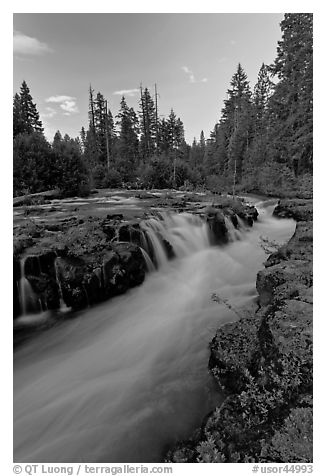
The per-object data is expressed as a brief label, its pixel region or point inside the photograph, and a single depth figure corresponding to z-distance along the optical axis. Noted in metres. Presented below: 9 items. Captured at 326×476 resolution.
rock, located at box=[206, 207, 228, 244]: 7.48
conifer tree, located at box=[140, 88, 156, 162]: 28.26
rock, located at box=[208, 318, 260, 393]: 2.74
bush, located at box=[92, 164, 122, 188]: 16.28
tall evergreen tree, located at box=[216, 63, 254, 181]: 22.30
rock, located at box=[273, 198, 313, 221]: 6.04
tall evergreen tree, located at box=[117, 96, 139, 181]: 25.95
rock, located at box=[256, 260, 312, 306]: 3.26
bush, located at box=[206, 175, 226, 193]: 15.97
